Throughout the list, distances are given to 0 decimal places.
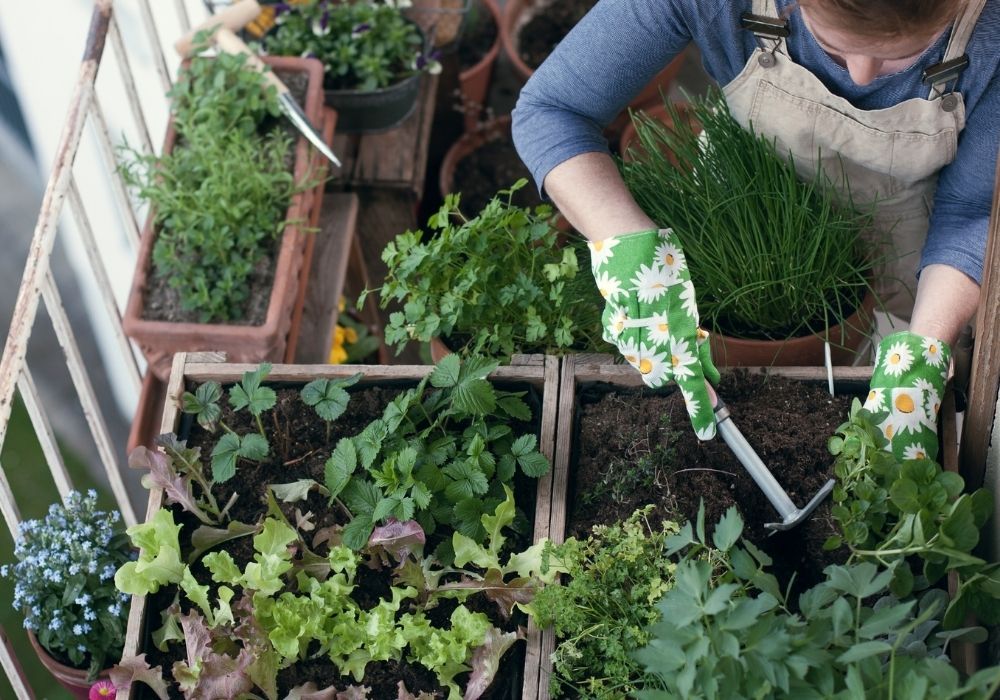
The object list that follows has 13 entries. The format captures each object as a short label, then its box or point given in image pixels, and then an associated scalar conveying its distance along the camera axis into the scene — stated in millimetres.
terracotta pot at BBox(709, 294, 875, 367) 1546
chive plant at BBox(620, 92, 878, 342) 1573
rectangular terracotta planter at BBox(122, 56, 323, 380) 1930
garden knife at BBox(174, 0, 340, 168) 2117
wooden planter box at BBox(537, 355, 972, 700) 1357
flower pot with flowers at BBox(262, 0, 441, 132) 2406
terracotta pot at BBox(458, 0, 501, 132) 2793
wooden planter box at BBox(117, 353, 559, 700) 1332
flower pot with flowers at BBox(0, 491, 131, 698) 1509
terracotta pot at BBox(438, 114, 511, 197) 2748
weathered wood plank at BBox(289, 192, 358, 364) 2211
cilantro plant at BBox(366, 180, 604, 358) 1520
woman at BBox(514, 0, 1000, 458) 1359
